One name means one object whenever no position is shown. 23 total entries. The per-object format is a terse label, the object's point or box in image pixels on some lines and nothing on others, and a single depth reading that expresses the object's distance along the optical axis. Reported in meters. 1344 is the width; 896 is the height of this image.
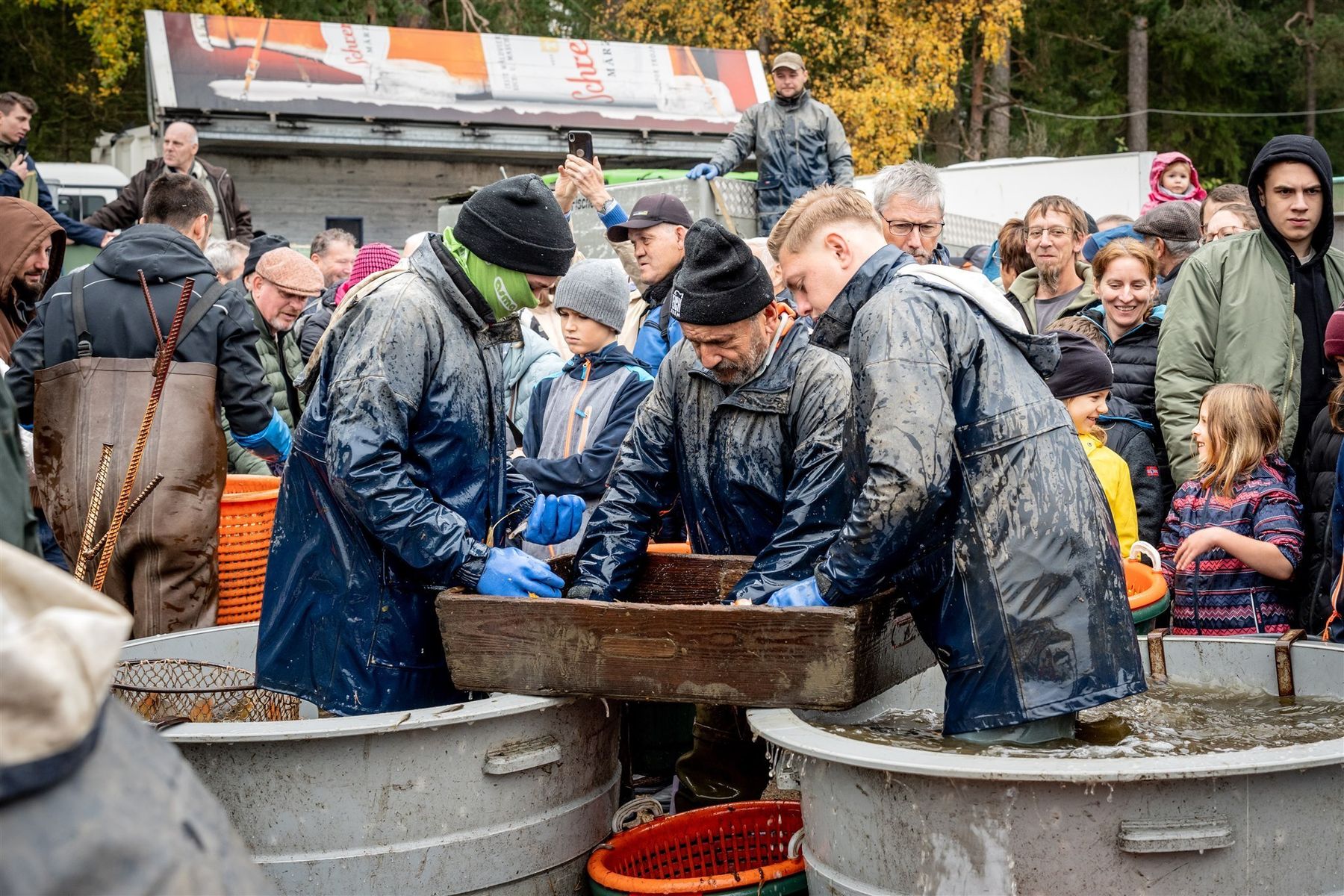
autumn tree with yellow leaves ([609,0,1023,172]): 22.34
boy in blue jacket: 5.20
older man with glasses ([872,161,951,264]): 6.01
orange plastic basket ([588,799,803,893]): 3.61
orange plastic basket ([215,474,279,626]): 5.40
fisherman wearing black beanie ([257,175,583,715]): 3.37
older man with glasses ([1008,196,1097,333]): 6.49
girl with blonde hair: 4.74
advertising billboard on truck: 17.33
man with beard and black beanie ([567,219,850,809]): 3.70
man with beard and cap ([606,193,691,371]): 6.18
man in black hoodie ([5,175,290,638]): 4.78
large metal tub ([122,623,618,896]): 3.16
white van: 15.35
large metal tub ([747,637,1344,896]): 2.70
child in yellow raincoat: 5.02
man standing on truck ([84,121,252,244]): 9.73
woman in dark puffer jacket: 5.89
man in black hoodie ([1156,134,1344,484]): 5.20
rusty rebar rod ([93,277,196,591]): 4.60
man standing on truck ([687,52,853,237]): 9.46
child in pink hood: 8.66
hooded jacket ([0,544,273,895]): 1.23
